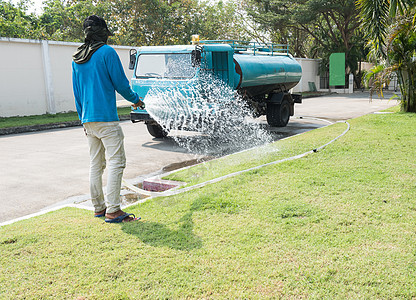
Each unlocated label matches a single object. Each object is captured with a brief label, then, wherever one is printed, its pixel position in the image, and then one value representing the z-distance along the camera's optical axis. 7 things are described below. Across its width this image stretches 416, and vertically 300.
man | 4.23
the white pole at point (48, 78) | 16.81
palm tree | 12.95
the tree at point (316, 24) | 30.77
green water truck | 9.64
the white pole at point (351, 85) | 33.25
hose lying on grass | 5.27
